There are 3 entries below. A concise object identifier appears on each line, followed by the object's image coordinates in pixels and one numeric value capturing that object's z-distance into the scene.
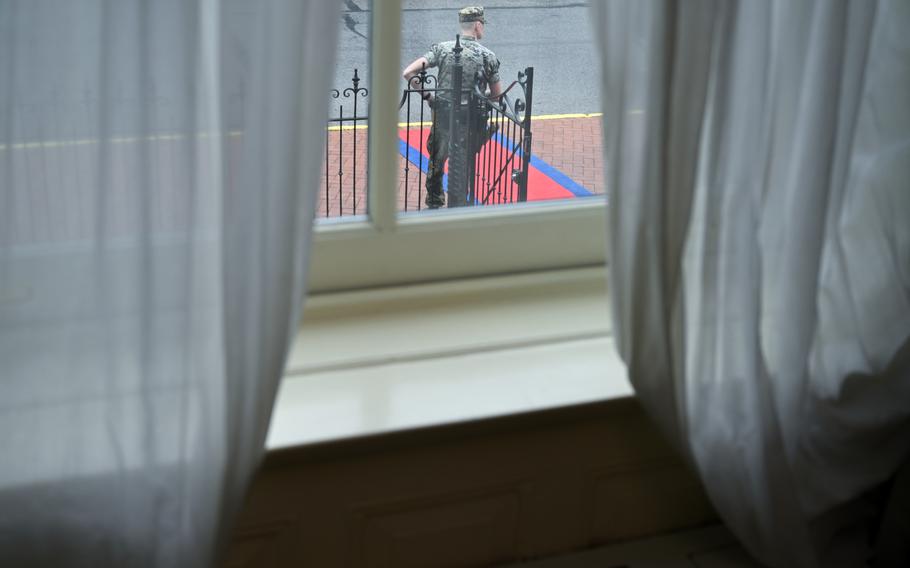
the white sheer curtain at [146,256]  1.01
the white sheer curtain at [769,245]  1.22
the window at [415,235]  1.47
